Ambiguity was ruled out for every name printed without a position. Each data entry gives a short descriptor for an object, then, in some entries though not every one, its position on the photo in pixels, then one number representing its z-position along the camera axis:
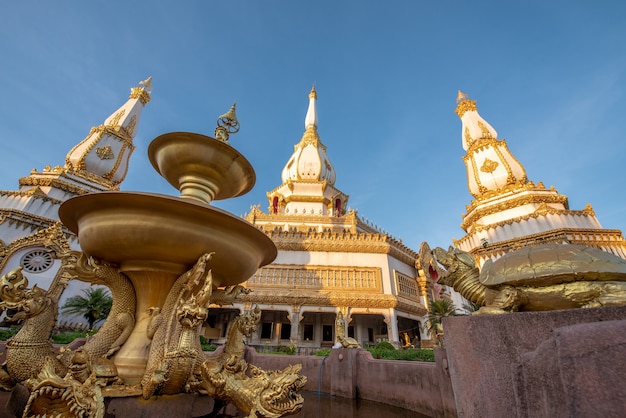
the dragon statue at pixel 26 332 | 3.68
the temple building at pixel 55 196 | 20.89
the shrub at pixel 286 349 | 16.69
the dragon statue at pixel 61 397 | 2.75
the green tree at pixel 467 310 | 20.76
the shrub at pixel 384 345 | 16.70
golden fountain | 3.21
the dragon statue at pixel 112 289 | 4.31
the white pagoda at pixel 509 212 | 22.27
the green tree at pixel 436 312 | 21.90
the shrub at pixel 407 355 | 10.77
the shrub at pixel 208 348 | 12.57
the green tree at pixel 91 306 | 20.81
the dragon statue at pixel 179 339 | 3.48
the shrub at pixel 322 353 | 13.96
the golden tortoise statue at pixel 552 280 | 3.45
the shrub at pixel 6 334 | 12.95
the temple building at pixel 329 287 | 20.42
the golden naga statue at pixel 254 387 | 3.11
